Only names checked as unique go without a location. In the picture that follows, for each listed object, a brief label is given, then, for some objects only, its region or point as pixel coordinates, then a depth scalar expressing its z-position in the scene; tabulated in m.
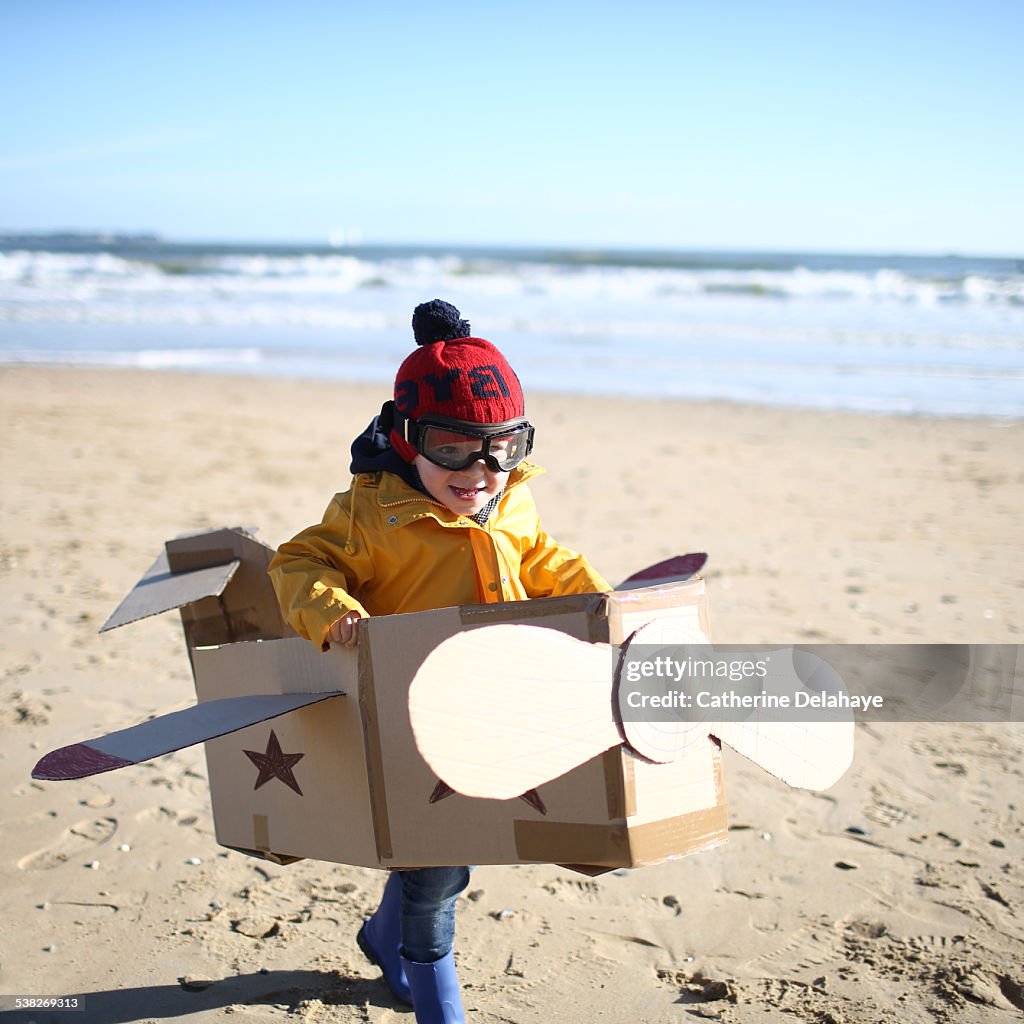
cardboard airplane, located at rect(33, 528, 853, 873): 1.56
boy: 2.07
